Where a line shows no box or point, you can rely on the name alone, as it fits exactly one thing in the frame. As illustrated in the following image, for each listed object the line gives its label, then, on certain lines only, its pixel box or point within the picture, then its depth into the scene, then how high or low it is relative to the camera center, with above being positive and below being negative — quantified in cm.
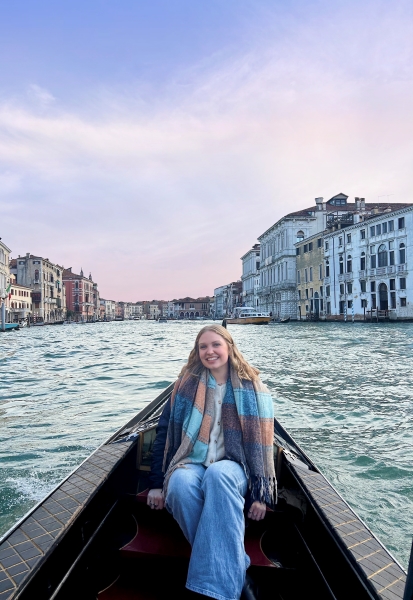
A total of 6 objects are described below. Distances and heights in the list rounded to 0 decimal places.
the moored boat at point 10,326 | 3486 -55
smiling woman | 144 -55
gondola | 131 -83
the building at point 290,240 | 4394 +745
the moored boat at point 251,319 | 3841 -50
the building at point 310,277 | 3856 +323
